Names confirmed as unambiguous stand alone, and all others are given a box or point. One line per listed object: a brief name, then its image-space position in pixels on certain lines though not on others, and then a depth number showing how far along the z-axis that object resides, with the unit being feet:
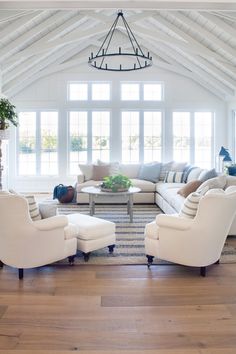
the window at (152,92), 32.48
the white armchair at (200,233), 11.56
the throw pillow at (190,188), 18.38
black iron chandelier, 30.69
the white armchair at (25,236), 11.25
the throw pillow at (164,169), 26.89
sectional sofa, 22.74
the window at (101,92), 32.32
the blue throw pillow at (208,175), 18.98
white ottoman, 13.43
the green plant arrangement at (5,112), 21.70
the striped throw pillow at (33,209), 12.07
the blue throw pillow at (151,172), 26.66
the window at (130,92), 32.35
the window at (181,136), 32.55
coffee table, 20.13
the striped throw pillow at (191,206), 12.09
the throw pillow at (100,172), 26.78
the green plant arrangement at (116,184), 20.45
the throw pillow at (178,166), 26.27
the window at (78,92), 32.19
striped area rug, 13.67
